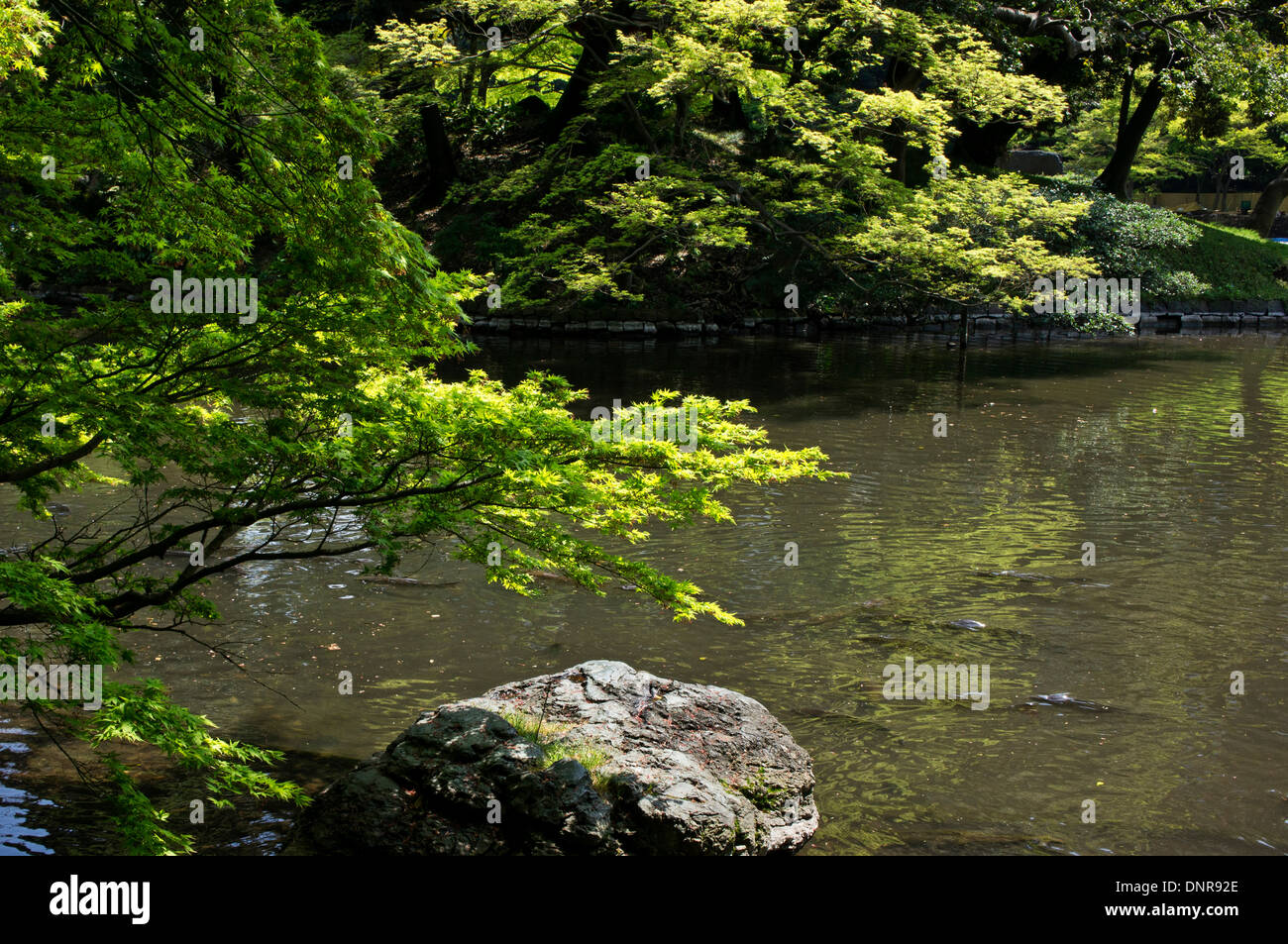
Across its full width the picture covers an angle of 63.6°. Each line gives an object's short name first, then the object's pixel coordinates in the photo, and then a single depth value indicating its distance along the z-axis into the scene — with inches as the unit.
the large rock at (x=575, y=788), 204.8
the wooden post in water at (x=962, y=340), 823.7
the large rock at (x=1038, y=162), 1578.5
